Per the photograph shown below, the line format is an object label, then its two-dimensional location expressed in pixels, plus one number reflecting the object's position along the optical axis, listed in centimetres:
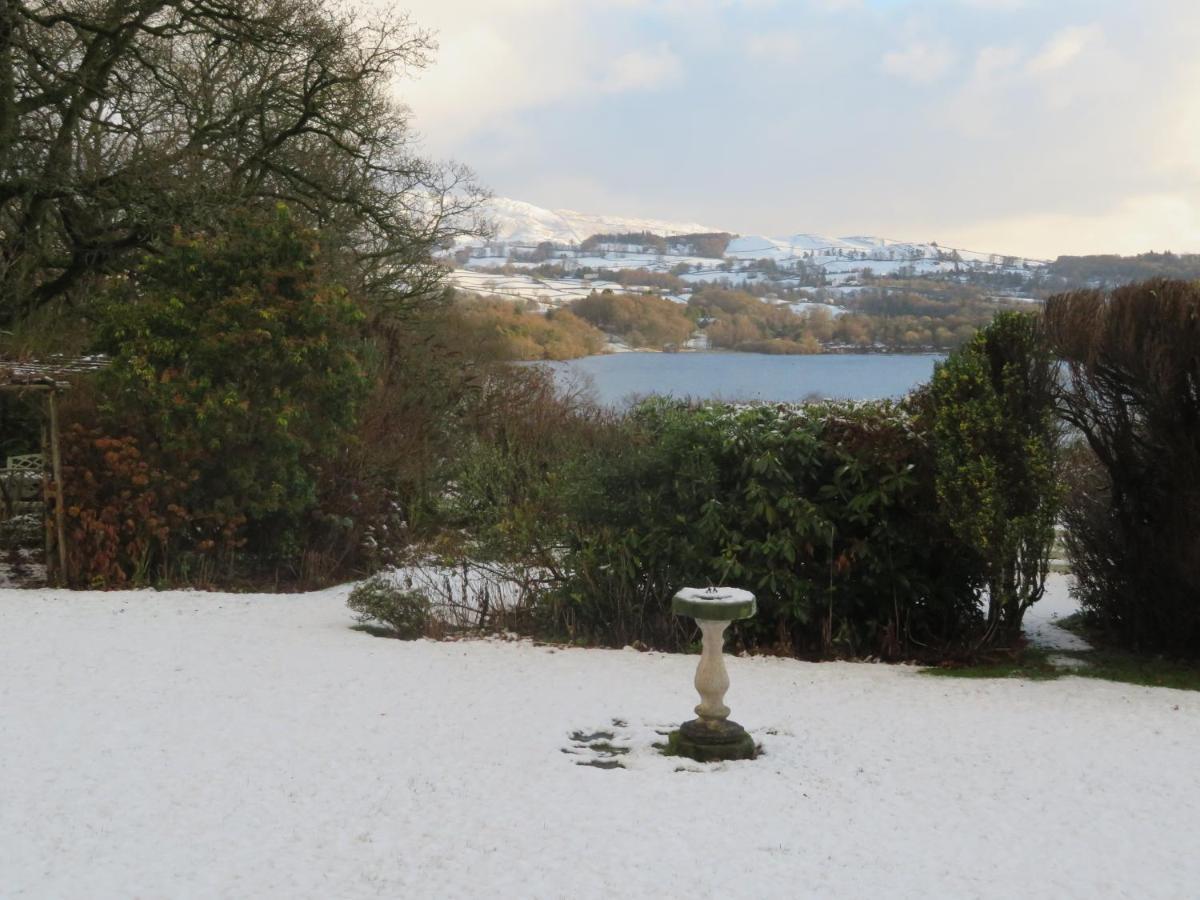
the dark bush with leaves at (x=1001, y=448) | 903
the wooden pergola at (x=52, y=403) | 1077
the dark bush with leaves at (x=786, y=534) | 971
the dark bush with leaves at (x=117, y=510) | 1135
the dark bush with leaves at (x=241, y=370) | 1155
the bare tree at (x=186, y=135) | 1441
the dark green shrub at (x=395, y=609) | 1020
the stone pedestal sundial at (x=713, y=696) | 655
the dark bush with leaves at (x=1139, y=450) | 888
